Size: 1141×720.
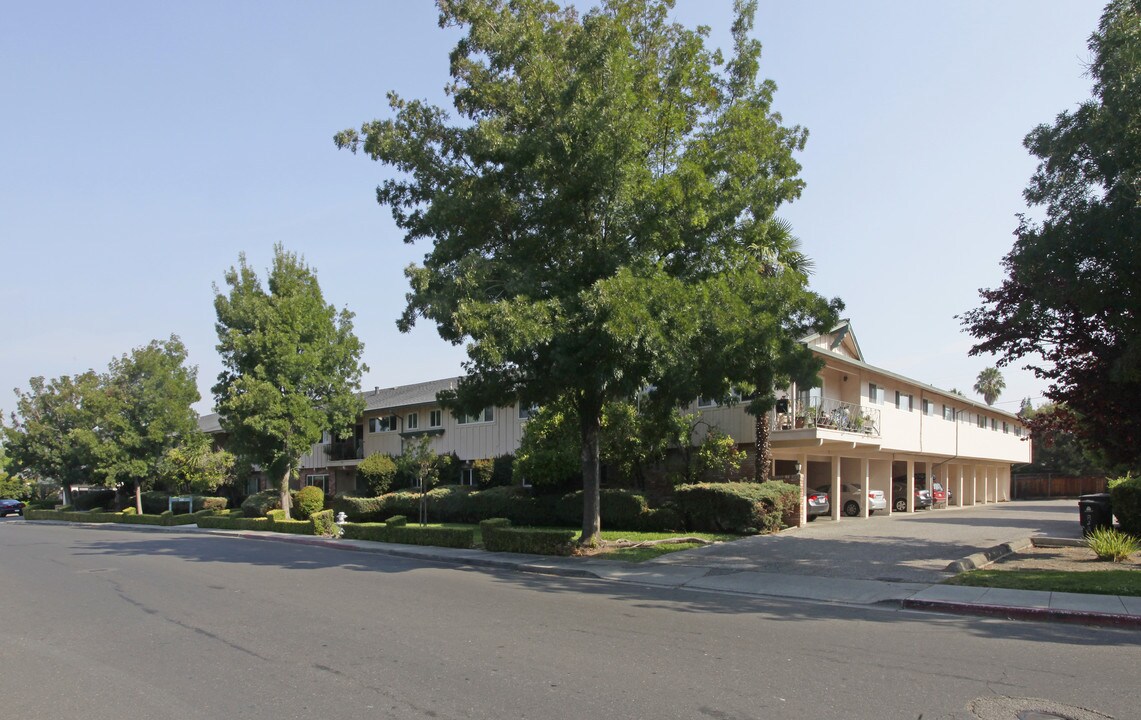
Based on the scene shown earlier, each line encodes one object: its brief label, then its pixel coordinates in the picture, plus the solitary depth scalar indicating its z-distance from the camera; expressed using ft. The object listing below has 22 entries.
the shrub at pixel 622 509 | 77.00
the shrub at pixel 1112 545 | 49.98
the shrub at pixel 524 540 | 60.70
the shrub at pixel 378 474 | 115.24
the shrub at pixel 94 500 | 176.76
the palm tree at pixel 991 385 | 239.50
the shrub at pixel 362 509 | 107.14
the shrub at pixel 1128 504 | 58.65
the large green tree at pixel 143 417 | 142.41
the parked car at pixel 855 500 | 99.40
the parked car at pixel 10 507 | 187.83
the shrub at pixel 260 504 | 123.75
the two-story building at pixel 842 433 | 84.69
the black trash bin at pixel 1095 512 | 61.98
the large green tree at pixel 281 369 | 105.40
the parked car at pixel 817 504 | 87.45
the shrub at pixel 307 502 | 116.37
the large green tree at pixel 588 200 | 51.13
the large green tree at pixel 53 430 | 162.50
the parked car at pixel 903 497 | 112.88
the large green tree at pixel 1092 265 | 42.57
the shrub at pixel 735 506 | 69.92
